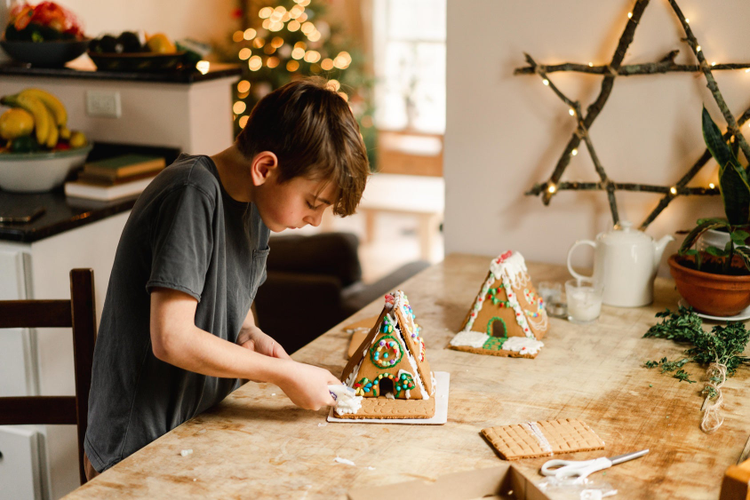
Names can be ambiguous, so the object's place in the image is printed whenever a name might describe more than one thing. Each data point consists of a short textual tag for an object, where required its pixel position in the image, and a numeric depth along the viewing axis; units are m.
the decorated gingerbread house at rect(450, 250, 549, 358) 1.45
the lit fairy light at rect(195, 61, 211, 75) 2.57
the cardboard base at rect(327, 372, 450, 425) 1.12
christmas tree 5.28
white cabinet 1.92
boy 1.05
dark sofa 2.63
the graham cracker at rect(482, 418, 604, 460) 1.02
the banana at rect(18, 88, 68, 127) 2.28
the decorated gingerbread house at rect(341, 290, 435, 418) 1.18
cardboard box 0.94
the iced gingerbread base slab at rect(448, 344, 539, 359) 1.38
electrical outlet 2.53
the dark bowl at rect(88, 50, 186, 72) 2.46
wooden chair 1.27
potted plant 1.49
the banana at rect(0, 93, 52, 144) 2.24
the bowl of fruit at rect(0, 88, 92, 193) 2.20
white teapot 1.64
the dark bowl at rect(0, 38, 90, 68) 2.46
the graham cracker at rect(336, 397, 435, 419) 1.13
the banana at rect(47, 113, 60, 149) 2.27
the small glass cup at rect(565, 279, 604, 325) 1.55
